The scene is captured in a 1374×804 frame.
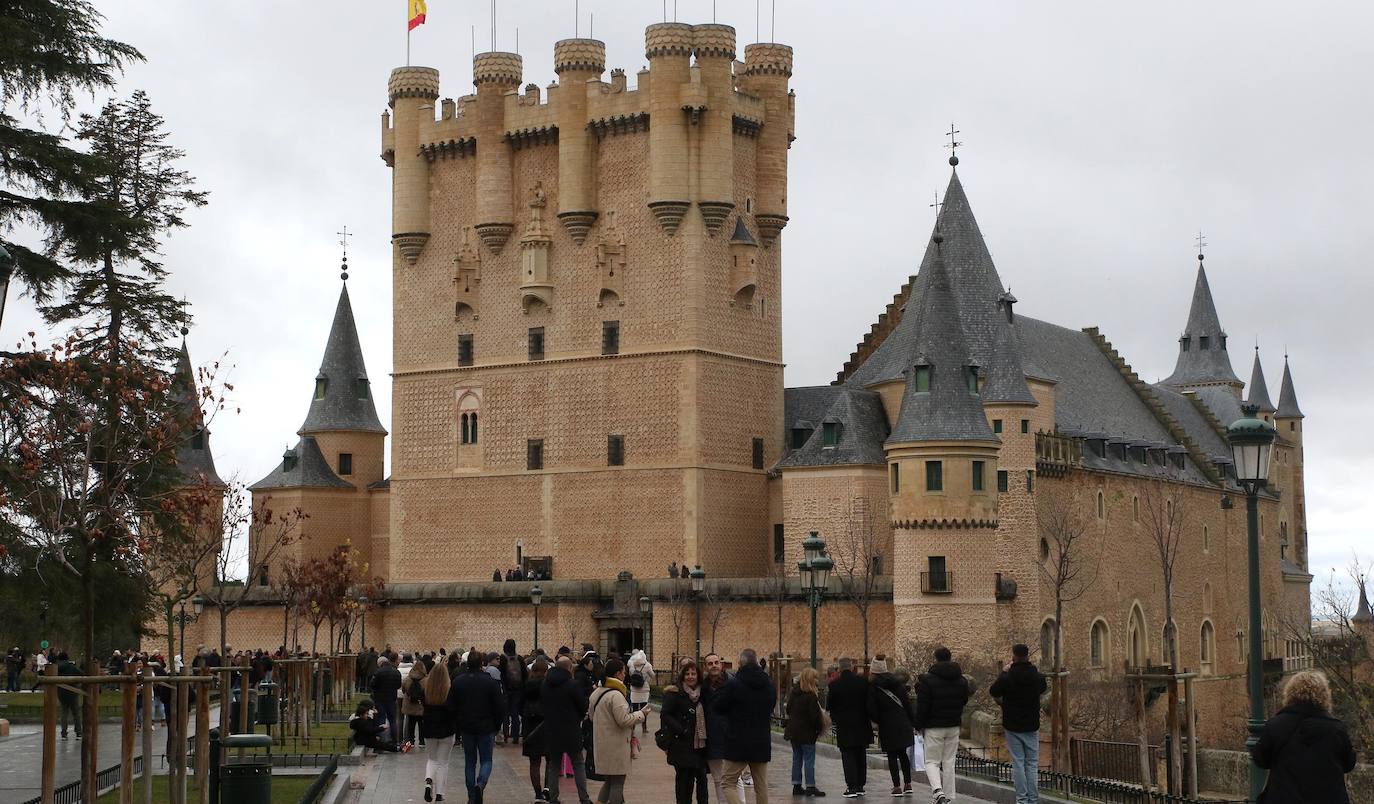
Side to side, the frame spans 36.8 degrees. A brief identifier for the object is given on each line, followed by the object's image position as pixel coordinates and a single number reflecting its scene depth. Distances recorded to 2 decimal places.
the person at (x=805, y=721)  21.61
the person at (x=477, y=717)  21.55
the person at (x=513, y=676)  27.39
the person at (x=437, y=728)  21.98
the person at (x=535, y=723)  21.58
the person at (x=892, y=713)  22.06
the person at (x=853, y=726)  21.94
